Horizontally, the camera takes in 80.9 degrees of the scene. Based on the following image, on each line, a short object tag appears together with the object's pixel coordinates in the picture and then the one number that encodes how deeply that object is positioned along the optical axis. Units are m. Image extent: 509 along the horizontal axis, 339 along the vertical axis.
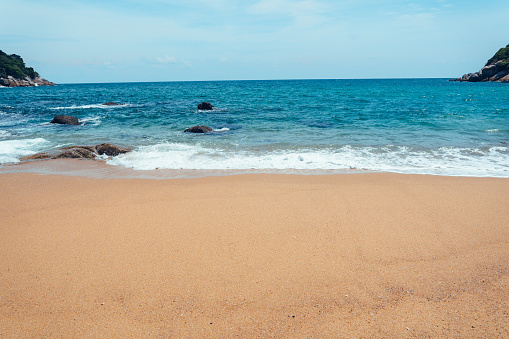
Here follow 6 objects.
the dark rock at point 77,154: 9.70
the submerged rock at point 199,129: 14.81
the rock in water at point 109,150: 10.27
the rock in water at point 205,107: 25.00
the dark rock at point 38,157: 9.59
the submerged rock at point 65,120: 17.69
